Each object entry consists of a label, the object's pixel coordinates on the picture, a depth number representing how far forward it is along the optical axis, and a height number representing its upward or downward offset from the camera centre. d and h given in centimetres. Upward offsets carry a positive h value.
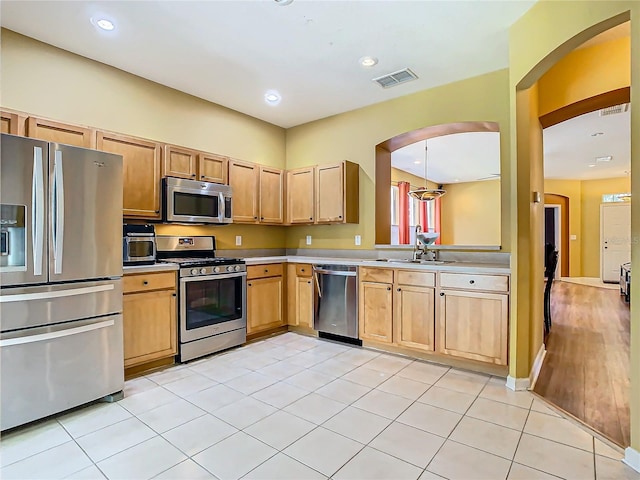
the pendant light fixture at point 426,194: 497 +69
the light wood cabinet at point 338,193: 415 +59
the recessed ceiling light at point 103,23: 258 +165
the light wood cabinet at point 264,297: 399 -67
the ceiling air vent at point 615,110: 381 +149
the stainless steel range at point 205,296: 332 -55
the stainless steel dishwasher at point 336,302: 386 -69
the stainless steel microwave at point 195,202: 342 +42
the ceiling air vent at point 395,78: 340 +164
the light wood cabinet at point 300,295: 423 -66
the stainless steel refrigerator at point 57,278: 210 -23
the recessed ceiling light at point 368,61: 313 +164
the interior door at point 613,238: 881 +5
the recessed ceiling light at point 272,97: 387 +165
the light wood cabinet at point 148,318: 290 -66
